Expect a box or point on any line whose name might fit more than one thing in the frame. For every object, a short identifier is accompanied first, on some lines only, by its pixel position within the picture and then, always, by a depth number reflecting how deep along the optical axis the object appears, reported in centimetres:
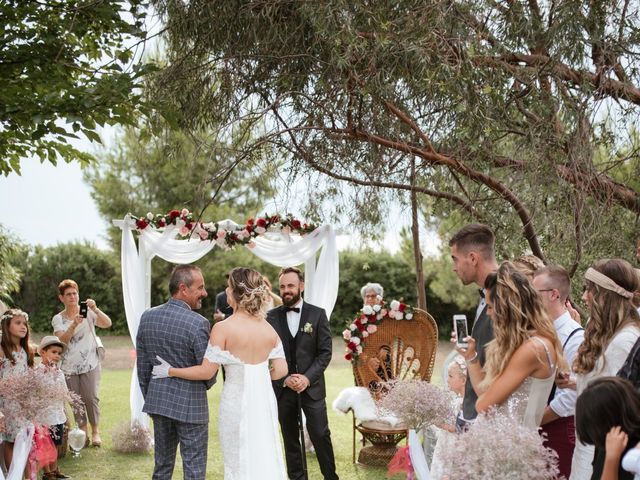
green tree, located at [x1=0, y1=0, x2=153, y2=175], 714
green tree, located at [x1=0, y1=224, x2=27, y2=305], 1622
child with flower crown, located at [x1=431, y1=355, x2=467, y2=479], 407
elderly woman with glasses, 827
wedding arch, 842
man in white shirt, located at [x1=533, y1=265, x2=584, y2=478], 361
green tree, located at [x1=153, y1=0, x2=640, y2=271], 501
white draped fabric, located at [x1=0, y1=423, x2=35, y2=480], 482
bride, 524
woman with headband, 331
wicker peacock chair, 746
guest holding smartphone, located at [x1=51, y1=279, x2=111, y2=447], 802
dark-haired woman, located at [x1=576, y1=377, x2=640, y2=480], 270
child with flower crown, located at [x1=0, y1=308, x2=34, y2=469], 631
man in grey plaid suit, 505
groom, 658
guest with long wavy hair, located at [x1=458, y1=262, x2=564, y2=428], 323
